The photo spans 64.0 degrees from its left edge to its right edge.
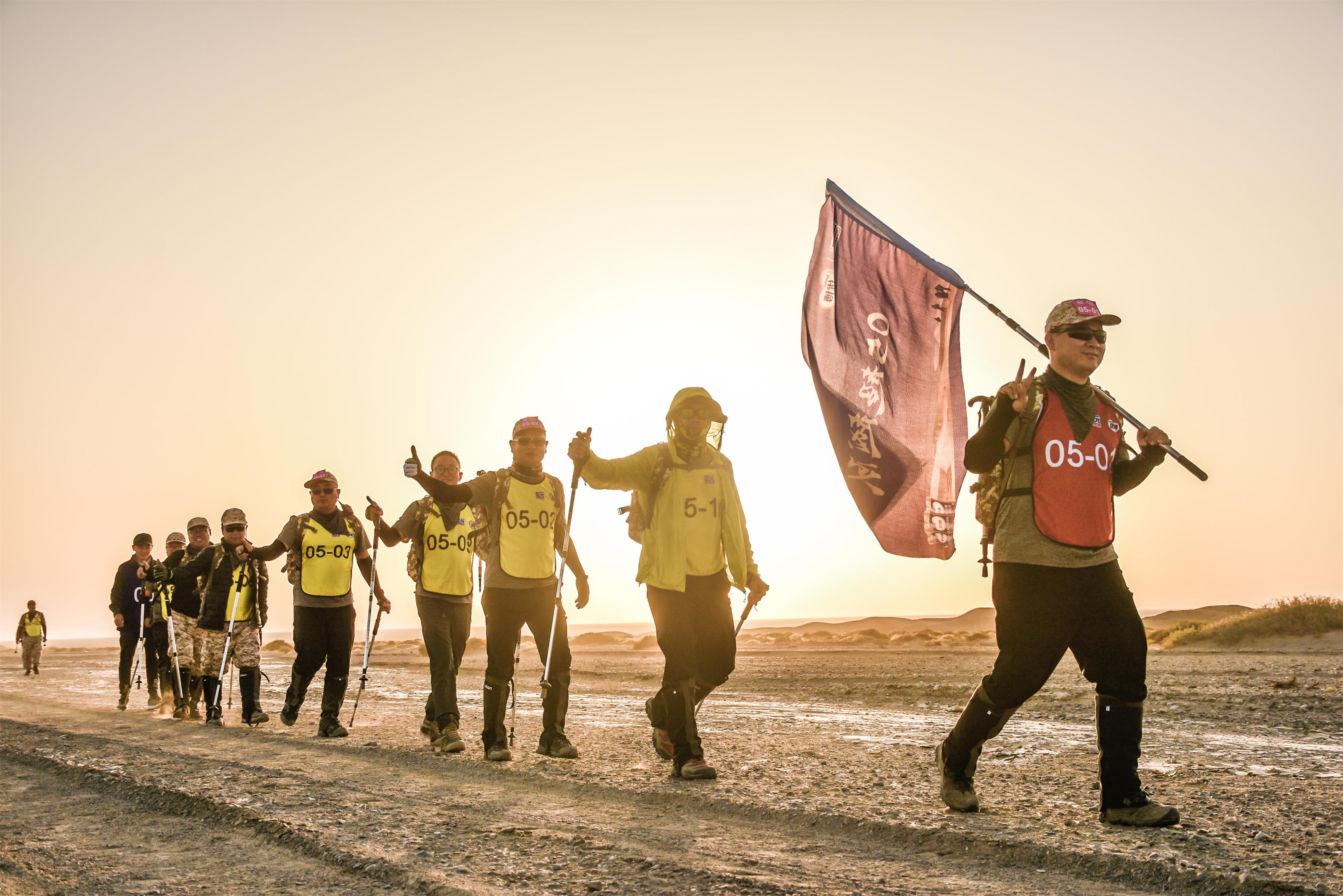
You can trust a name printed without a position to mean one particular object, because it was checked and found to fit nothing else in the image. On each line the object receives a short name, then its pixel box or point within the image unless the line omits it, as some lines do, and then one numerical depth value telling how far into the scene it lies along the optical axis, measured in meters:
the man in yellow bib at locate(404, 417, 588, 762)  8.18
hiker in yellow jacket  7.05
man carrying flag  5.23
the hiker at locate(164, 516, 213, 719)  12.85
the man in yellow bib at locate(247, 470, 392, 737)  10.66
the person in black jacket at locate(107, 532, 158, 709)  15.59
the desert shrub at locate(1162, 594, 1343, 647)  25.58
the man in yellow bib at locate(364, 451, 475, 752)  9.34
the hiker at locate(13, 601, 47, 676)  27.94
